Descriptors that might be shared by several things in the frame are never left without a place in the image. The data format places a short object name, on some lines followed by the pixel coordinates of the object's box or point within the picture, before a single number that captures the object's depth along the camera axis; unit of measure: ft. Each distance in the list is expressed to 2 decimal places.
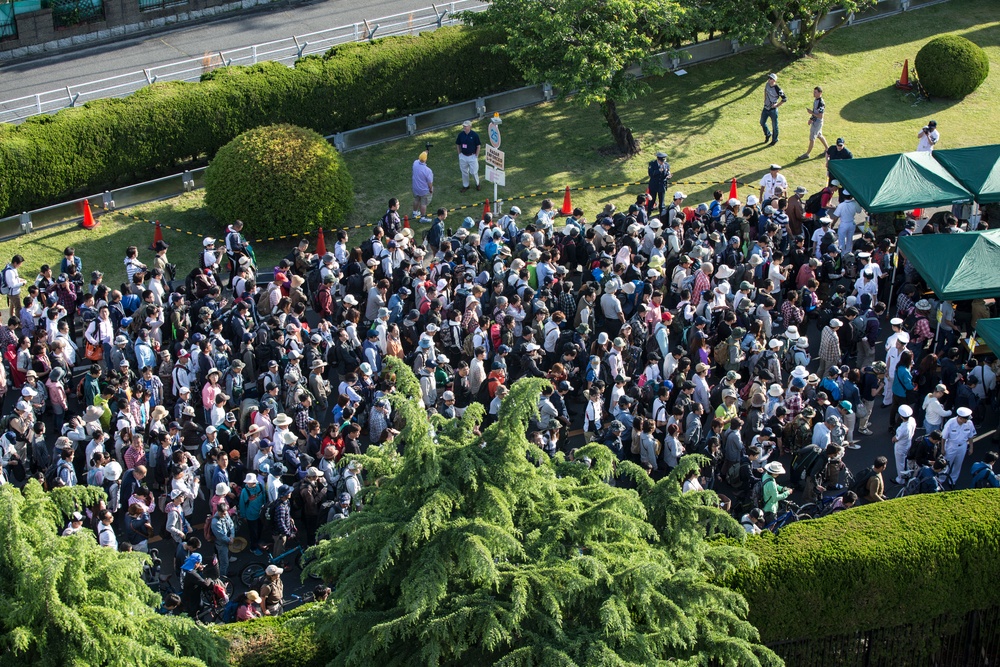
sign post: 76.48
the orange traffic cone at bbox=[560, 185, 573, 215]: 79.46
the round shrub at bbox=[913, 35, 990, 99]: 91.50
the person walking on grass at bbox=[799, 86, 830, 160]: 83.30
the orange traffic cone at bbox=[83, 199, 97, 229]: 79.56
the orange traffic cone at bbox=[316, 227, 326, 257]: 73.82
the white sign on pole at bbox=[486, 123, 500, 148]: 76.69
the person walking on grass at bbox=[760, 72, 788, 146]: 84.94
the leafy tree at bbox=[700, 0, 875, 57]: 91.40
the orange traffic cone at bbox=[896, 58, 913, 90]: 94.38
